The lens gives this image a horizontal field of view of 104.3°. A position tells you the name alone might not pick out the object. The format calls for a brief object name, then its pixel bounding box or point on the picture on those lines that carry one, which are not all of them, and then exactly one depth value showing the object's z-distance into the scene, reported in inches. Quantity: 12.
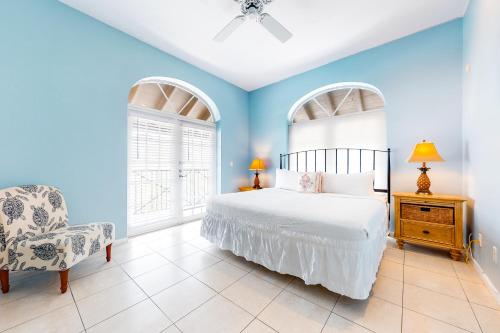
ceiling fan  77.0
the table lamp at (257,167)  159.6
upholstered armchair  60.9
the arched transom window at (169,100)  118.6
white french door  117.0
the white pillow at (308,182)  114.2
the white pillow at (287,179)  125.2
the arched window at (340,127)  122.6
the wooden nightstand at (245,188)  163.0
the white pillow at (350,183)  102.9
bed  55.0
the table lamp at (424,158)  87.6
